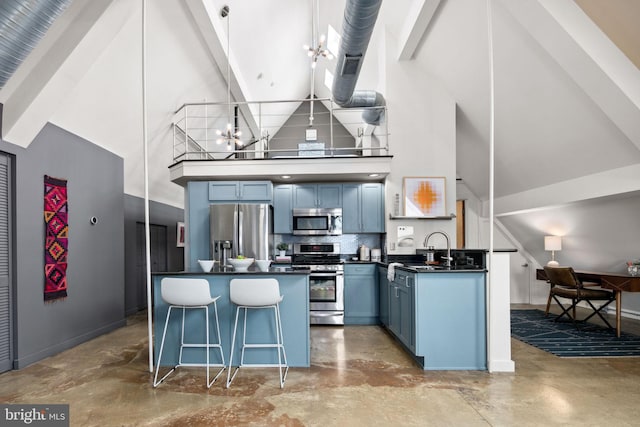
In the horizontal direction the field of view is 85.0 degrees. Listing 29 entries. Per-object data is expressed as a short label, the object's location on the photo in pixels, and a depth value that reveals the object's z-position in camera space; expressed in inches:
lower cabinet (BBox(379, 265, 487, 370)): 133.7
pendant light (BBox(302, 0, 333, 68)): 230.4
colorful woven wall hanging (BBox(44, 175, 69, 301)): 153.8
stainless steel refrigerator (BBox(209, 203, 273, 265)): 209.5
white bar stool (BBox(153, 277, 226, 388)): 121.6
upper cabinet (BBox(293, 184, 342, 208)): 231.5
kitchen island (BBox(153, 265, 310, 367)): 136.6
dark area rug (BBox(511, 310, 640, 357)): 153.5
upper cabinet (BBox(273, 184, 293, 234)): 232.2
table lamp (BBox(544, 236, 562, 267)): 227.9
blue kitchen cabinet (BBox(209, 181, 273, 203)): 221.5
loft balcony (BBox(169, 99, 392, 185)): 208.4
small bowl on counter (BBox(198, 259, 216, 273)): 143.0
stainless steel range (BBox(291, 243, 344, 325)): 208.5
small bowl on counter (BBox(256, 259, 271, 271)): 143.1
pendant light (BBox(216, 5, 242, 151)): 203.6
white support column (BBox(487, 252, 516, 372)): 130.5
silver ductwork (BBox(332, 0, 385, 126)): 137.5
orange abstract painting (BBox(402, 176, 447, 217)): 217.5
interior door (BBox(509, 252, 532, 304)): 271.1
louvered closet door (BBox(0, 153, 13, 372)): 133.6
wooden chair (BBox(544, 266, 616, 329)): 190.4
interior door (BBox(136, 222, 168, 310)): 253.6
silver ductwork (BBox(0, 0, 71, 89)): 90.0
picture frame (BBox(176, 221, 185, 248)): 311.7
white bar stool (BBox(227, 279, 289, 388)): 120.9
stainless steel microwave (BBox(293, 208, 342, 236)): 227.5
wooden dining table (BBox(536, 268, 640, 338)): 175.0
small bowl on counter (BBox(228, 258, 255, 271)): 142.1
